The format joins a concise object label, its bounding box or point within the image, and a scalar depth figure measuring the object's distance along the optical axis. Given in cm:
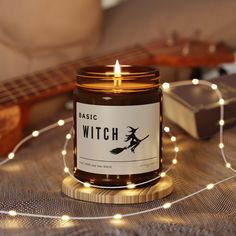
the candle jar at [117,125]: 60
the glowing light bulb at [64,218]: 57
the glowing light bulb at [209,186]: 62
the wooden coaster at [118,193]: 60
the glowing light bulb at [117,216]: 57
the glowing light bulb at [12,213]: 58
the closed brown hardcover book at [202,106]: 78
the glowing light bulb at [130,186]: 61
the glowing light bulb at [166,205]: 59
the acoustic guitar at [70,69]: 83
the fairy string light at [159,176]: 57
